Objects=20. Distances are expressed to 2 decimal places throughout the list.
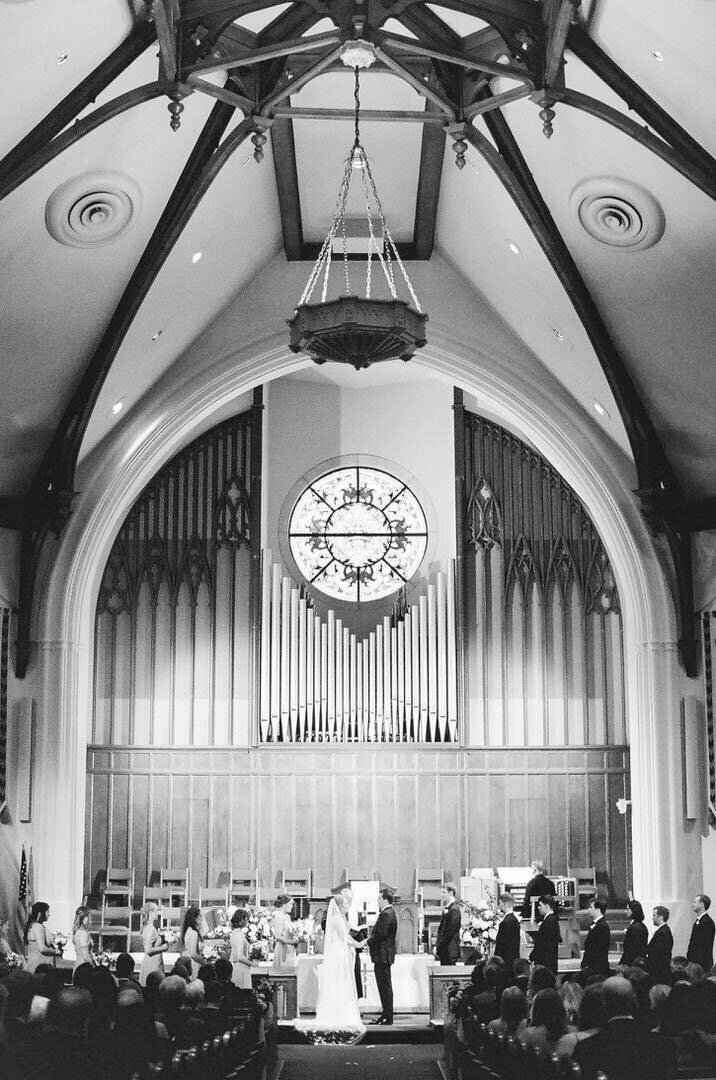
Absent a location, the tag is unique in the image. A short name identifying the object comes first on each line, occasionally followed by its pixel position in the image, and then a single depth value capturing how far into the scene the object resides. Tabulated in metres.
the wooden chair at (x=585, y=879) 17.75
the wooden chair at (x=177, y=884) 17.70
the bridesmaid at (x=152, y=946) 12.58
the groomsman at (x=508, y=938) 11.44
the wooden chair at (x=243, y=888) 17.83
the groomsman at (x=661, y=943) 10.59
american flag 15.50
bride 12.73
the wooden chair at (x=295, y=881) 18.05
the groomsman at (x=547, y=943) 11.62
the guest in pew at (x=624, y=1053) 5.54
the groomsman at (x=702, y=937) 12.04
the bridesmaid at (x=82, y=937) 13.38
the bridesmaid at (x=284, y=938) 14.23
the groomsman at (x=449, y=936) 13.64
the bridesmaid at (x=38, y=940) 13.53
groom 13.41
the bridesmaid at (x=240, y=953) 12.21
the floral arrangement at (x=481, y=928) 14.23
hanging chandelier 11.20
